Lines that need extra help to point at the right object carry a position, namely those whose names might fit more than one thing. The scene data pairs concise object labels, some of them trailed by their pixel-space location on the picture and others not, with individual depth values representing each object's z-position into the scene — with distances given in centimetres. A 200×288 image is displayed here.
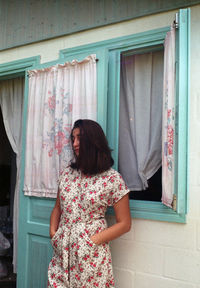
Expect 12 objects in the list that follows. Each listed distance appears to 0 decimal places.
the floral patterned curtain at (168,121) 212
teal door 284
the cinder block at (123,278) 246
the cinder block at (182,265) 221
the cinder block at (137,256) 236
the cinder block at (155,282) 227
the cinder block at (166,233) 224
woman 205
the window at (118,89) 198
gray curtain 258
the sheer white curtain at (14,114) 348
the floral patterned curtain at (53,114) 268
